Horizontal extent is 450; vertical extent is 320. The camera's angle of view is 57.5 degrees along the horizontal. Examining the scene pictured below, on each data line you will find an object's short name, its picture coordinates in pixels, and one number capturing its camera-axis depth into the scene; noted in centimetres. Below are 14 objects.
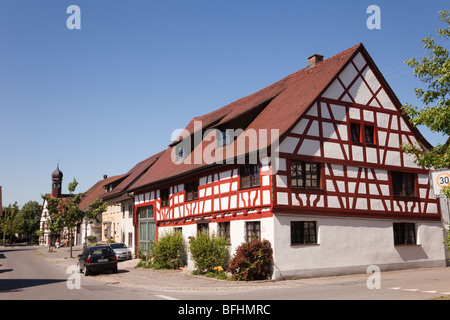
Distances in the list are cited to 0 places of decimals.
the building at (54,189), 8434
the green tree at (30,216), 9844
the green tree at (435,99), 1338
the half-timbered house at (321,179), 1845
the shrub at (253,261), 1725
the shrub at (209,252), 1991
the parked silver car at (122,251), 3094
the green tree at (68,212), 3653
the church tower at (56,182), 8512
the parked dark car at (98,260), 2100
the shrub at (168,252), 2391
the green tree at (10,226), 8417
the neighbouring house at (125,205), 3578
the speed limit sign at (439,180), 998
